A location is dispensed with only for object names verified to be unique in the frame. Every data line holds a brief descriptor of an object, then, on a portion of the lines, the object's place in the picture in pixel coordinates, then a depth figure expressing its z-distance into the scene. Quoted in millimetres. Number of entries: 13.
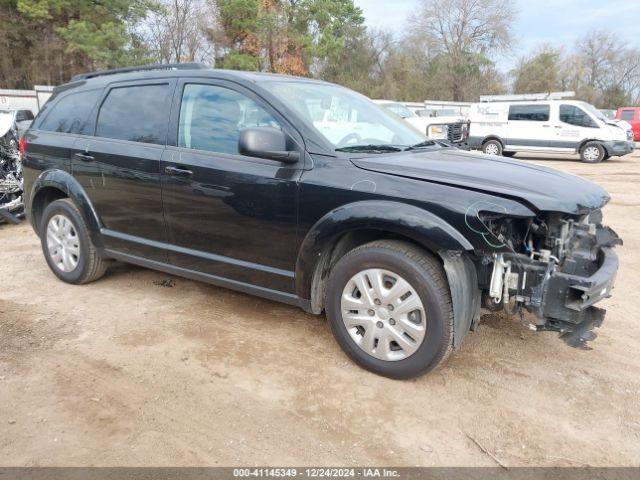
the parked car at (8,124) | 7535
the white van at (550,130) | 15984
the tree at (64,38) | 24031
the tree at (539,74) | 46656
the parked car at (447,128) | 14711
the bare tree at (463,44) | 45750
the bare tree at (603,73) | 48081
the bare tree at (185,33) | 30641
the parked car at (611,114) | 26759
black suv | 2799
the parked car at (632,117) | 24288
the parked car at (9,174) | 7102
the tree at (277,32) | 29186
